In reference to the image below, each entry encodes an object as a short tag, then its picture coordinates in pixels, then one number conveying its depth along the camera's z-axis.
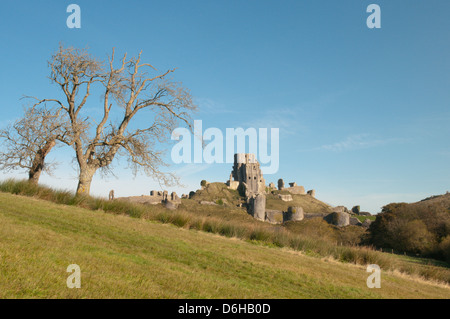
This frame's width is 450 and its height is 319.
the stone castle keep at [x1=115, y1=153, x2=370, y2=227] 71.00
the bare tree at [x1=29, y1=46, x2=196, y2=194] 19.41
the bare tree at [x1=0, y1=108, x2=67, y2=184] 18.42
